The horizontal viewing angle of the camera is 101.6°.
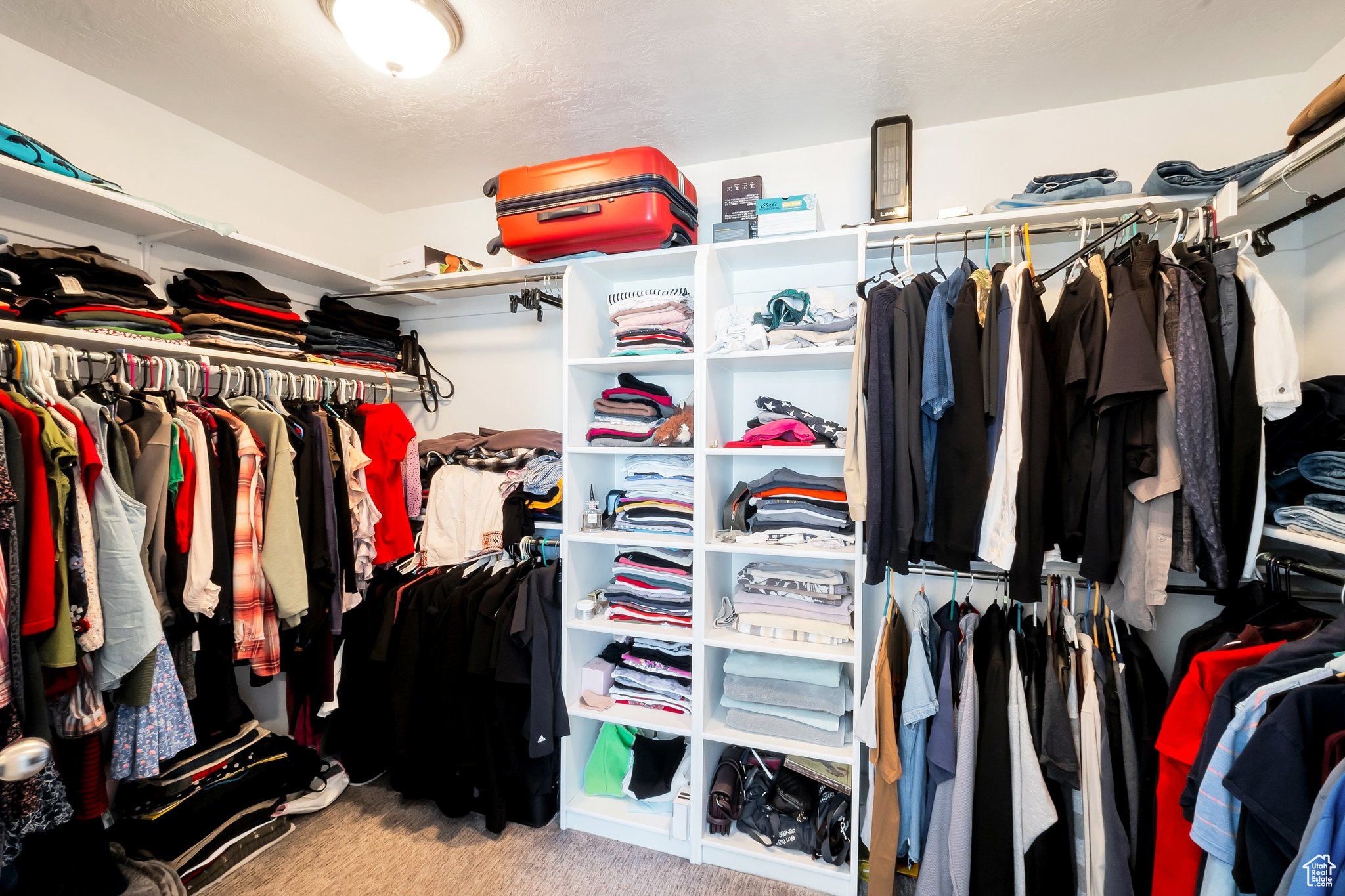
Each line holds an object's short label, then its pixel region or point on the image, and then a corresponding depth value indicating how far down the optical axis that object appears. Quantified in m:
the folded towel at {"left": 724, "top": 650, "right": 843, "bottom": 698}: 1.87
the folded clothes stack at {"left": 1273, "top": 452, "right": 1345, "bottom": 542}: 1.20
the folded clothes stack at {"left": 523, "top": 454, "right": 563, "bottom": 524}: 2.27
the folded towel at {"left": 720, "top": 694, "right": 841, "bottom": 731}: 1.82
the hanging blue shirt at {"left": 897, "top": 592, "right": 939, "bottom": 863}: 1.64
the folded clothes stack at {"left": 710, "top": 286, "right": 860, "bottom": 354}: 1.78
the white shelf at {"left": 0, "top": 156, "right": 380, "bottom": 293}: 1.46
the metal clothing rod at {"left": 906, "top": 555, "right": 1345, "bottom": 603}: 1.18
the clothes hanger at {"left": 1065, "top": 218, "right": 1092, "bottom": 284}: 1.52
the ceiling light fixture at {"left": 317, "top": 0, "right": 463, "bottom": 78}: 1.40
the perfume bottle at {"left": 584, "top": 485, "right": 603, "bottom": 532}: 2.06
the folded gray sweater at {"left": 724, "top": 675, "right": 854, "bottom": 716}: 1.83
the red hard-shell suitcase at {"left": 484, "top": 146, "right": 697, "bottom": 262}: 1.80
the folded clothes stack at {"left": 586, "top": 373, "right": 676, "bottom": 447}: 2.08
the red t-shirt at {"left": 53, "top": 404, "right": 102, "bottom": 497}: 1.37
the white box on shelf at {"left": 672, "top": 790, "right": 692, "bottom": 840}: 1.93
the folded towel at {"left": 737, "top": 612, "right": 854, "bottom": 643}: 1.79
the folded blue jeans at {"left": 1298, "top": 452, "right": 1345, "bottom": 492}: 1.23
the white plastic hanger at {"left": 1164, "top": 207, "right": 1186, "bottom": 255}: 1.43
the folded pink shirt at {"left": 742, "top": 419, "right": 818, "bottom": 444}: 1.84
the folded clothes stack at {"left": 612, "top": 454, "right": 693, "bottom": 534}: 2.01
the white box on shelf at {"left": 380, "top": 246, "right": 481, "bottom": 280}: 2.26
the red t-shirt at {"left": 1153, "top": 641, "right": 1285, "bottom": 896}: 1.20
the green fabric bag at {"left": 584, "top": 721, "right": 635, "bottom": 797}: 2.12
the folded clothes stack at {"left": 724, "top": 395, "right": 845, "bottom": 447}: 1.84
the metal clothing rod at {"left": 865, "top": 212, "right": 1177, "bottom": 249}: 1.61
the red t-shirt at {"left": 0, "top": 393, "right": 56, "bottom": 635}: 1.23
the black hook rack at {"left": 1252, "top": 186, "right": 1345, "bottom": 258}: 1.35
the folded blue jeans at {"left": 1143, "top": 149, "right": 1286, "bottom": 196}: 1.43
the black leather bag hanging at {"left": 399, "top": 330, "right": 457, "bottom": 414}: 2.63
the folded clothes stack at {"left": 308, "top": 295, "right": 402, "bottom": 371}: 2.29
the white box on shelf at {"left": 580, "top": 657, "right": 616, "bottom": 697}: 2.12
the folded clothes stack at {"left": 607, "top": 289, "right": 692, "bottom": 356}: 2.00
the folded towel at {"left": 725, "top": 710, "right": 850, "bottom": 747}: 1.82
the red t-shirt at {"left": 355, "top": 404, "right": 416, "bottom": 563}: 2.18
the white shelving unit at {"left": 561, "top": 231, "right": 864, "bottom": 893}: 1.86
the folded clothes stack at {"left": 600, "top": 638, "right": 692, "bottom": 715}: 2.02
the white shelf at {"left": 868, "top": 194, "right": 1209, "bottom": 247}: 1.55
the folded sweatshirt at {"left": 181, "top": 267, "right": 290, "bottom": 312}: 1.91
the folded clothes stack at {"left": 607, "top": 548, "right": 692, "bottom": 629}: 2.00
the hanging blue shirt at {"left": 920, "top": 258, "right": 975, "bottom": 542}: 1.44
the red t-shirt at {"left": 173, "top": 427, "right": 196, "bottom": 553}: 1.58
